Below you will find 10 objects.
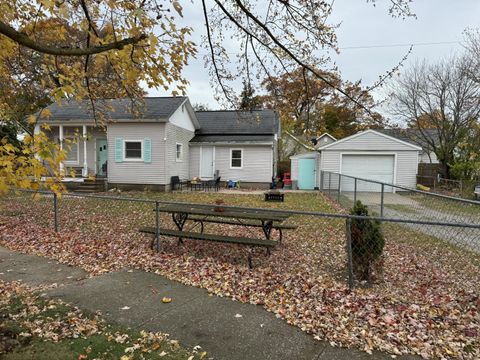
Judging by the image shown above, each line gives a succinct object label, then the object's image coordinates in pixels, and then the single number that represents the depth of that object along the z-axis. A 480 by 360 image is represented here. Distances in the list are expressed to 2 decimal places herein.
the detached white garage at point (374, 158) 17.64
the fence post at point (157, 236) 5.74
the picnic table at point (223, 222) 5.11
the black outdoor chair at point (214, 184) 17.81
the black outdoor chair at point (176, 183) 17.09
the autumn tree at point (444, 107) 18.05
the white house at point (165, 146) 16.25
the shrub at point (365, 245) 4.53
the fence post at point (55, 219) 7.33
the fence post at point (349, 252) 4.14
